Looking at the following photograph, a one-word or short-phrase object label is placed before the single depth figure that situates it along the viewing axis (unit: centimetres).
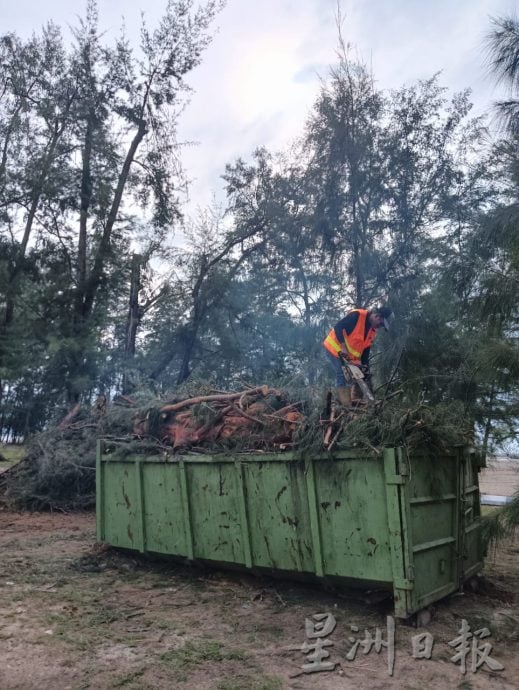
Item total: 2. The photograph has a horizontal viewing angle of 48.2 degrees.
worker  639
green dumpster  430
